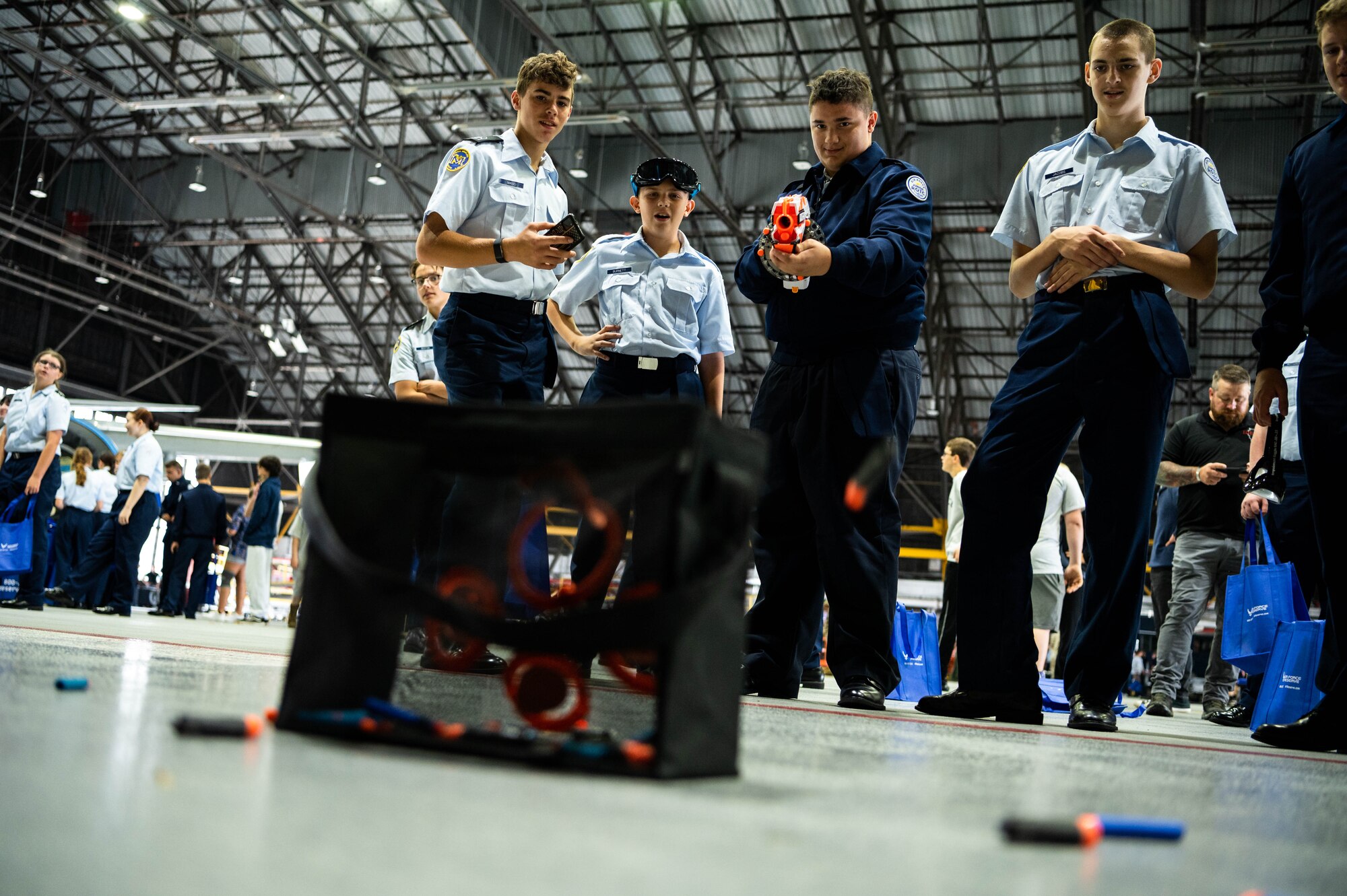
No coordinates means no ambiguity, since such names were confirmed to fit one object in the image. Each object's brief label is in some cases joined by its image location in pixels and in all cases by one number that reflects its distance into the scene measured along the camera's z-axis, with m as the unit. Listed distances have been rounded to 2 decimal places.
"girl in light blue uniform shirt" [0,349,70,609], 6.83
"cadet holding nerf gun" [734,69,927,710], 3.00
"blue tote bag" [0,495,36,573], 6.75
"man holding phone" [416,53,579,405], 3.37
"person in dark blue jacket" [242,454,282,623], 10.84
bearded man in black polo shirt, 5.70
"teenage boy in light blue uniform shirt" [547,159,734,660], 3.73
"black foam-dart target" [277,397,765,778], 1.17
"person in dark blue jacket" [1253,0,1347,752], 2.66
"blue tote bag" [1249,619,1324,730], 3.50
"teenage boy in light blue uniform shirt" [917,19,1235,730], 2.83
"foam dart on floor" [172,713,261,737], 1.22
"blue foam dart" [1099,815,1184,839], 1.05
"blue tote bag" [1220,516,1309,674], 3.90
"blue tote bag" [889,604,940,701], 5.70
